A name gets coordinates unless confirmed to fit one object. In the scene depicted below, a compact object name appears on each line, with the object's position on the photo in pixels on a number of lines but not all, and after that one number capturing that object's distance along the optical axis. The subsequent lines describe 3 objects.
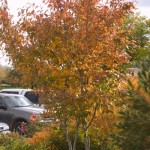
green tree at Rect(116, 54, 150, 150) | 5.73
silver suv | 15.59
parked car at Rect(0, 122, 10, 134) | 13.20
